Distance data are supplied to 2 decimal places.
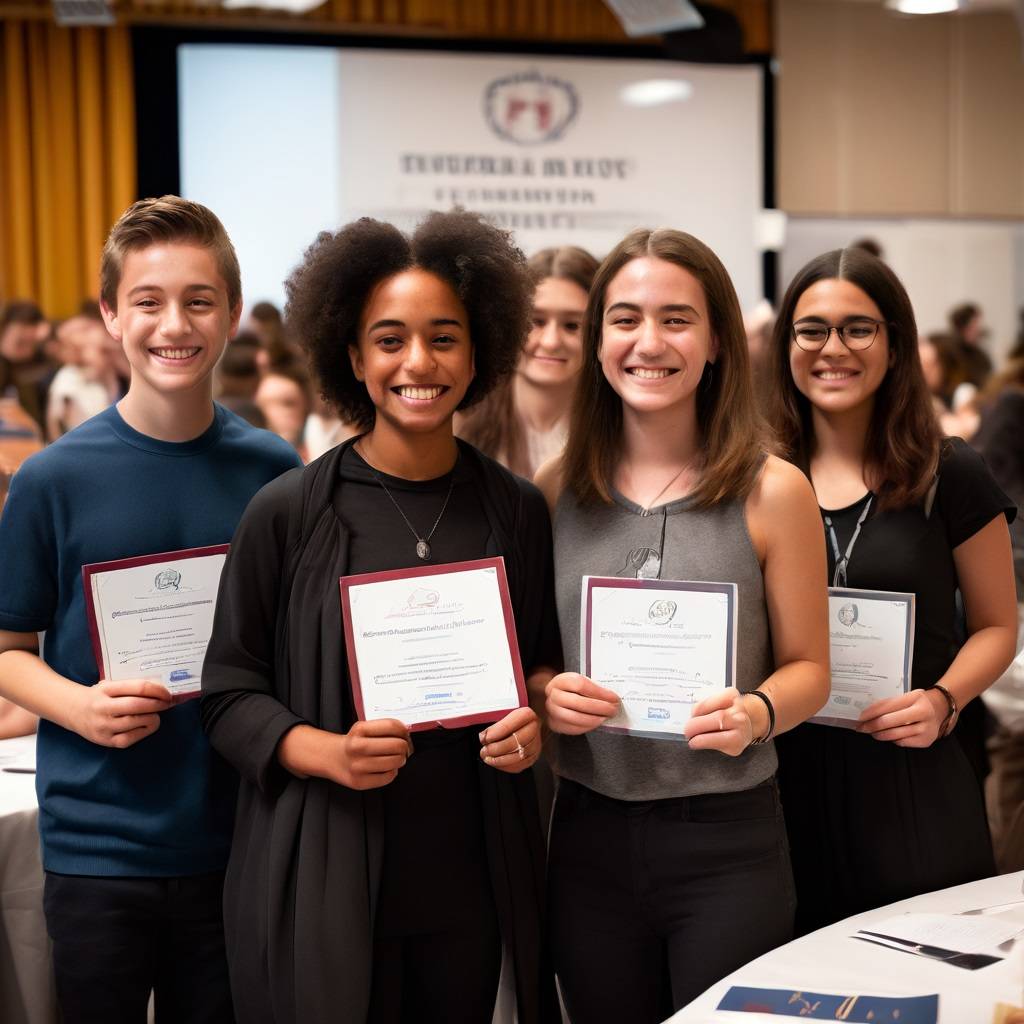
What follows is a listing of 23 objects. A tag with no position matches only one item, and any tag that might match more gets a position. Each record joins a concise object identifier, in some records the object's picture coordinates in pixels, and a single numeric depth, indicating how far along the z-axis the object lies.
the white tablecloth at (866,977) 1.56
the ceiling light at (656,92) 8.41
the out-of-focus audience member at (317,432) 5.11
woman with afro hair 1.73
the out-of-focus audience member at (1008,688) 2.81
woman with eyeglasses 2.12
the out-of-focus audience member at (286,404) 5.41
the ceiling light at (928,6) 5.75
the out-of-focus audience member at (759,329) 5.26
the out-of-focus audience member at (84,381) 6.36
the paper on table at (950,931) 1.75
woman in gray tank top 1.79
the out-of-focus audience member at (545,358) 2.97
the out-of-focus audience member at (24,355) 6.66
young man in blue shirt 1.93
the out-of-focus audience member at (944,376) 6.80
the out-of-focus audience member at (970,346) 8.42
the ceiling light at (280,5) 7.51
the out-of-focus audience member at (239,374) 5.84
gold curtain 7.73
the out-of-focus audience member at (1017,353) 4.98
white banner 8.02
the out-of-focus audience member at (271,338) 6.05
